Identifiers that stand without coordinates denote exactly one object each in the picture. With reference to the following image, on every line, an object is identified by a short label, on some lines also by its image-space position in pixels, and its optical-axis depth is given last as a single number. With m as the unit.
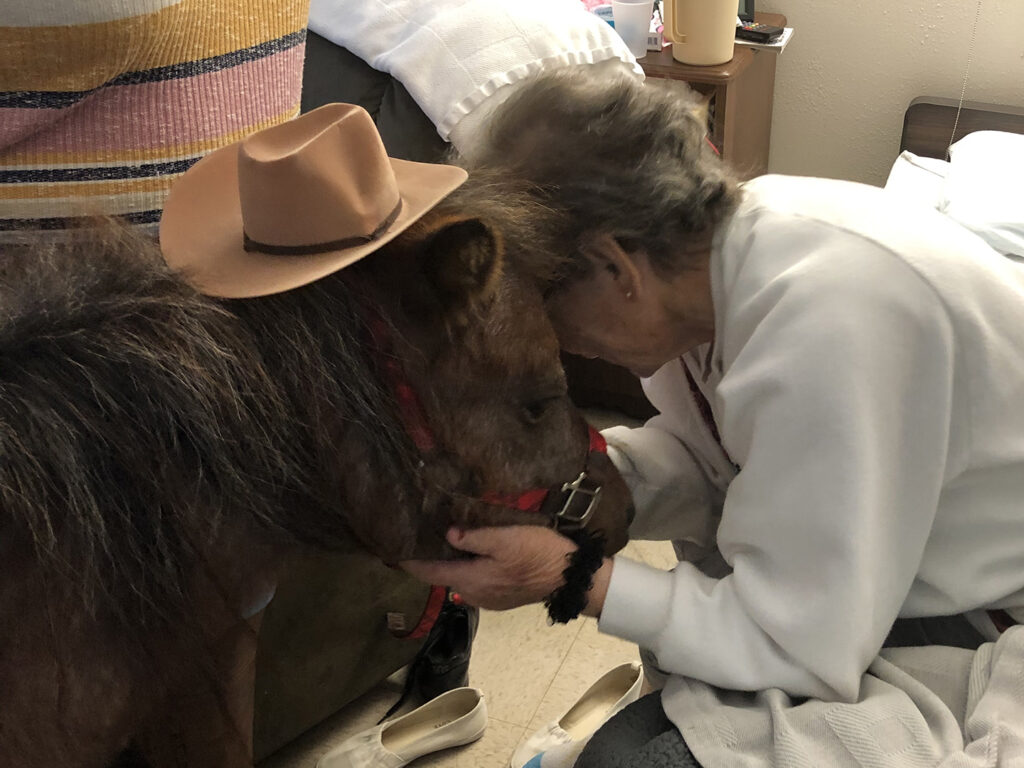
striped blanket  0.82
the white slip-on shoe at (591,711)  1.40
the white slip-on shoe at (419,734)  1.40
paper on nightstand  2.18
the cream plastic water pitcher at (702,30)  1.95
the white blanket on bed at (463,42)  1.32
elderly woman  0.86
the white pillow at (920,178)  2.00
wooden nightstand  2.00
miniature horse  0.70
